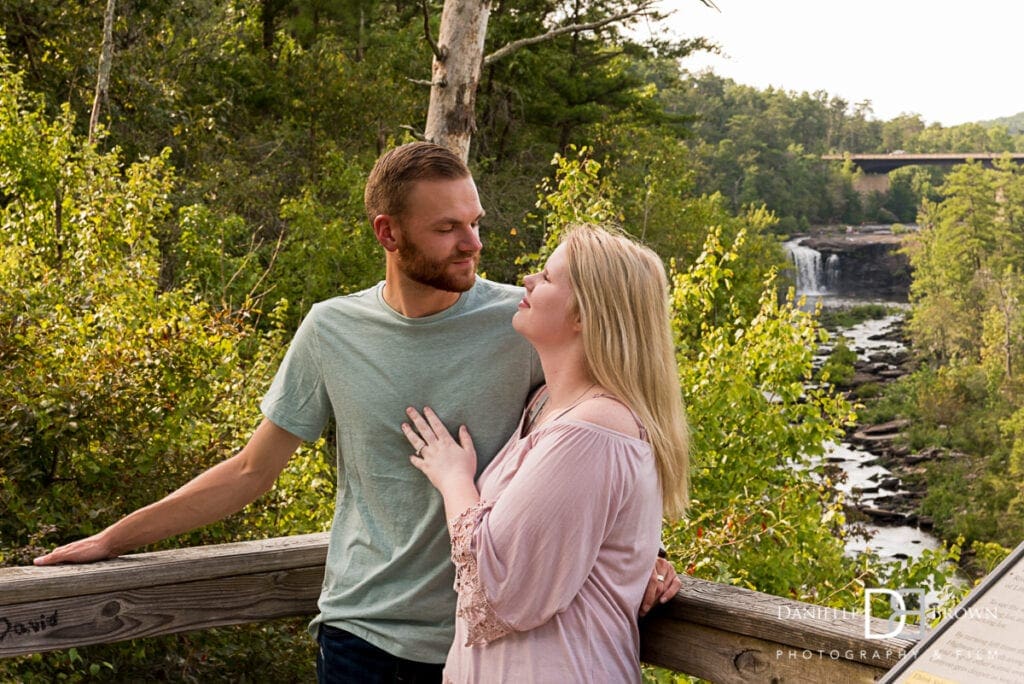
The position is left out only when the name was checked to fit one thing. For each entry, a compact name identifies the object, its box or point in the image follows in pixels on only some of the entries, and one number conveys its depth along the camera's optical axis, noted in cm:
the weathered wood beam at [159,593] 206
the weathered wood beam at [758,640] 173
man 204
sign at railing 126
